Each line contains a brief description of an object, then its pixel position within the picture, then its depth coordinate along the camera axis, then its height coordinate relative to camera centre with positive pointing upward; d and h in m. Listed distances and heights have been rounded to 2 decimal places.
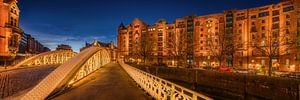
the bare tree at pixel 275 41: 22.27 +2.28
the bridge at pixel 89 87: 6.57 -2.61
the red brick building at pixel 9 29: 23.18 +4.54
